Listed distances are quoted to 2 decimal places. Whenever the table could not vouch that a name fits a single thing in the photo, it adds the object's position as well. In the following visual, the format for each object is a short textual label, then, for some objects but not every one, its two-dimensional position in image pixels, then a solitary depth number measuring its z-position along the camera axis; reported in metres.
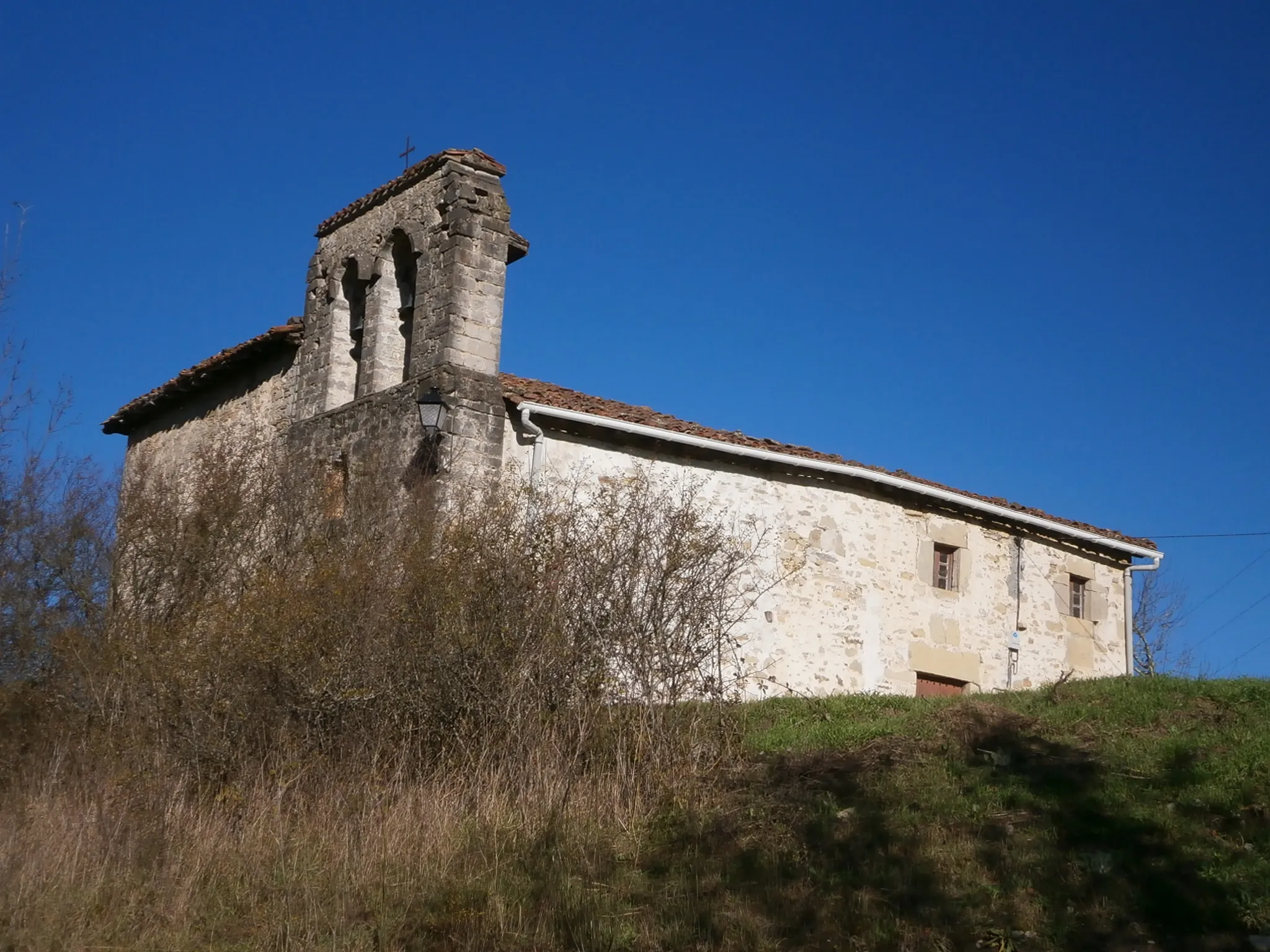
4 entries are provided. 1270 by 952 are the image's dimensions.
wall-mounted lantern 12.32
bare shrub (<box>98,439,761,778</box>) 8.95
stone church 13.18
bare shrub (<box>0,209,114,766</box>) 9.74
